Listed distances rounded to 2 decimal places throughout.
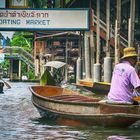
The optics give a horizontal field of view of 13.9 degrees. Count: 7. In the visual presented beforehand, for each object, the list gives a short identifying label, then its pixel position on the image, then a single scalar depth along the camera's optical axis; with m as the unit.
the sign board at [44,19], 29.12
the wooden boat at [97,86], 26.77
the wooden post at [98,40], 32.78
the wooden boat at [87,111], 13.37
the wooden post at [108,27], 30.95
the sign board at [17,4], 30.45
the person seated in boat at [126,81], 12.94
